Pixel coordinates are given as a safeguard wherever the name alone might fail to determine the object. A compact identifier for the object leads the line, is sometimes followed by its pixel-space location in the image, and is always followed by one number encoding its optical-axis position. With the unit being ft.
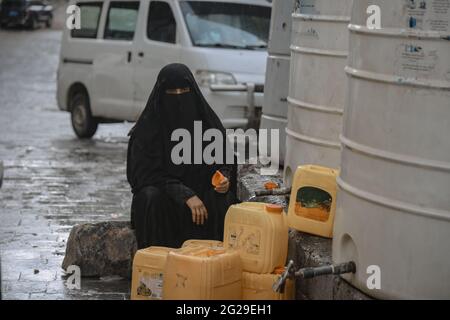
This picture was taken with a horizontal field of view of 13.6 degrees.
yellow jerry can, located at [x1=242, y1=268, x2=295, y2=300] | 33.04
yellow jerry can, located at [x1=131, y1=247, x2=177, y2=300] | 34.12
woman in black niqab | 39.15
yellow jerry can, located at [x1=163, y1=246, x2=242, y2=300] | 31.20
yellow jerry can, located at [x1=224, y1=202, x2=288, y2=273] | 33.54
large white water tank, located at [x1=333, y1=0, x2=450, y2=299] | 28.26
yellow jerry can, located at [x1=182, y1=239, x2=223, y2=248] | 34.95
